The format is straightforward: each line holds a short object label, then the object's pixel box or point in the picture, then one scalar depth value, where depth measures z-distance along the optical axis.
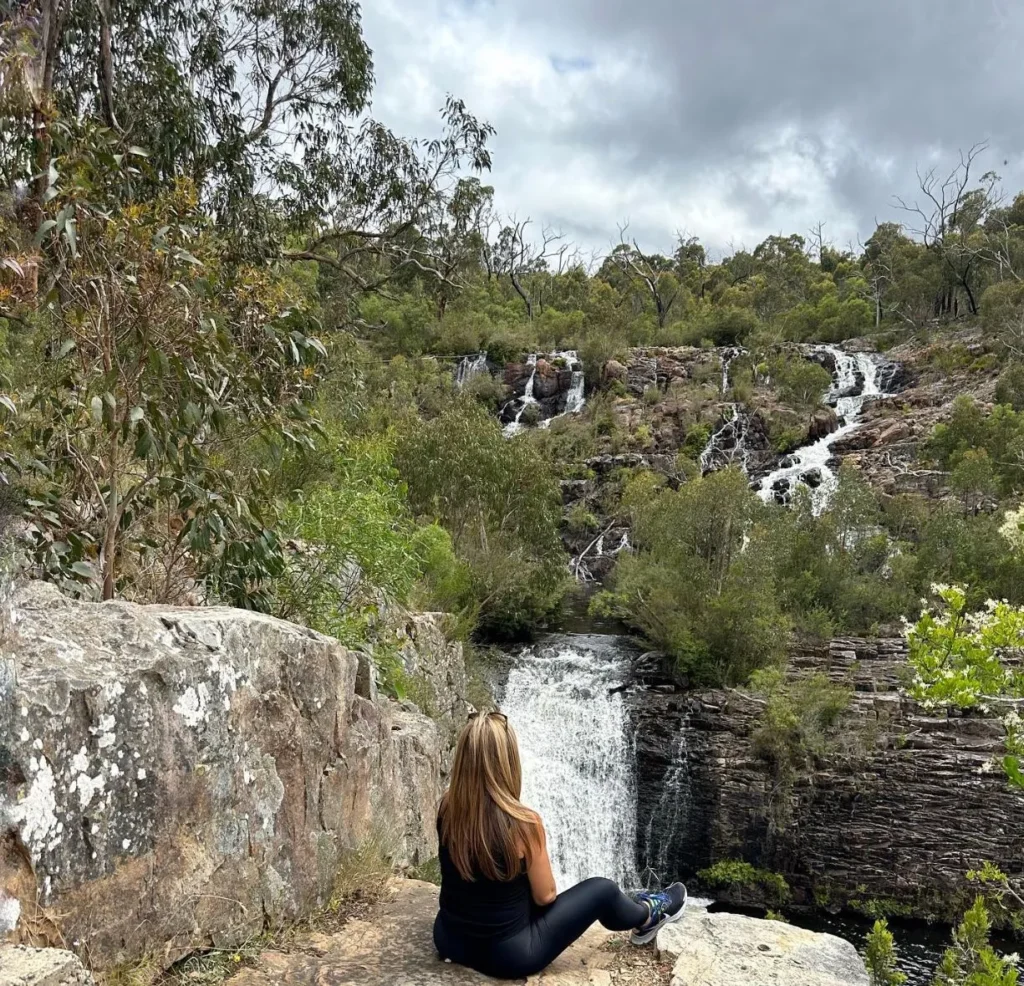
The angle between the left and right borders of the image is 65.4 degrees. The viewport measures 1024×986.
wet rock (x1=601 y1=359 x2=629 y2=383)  38.22
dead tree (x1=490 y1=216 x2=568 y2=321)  50.25
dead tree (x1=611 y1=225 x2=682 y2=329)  50.03
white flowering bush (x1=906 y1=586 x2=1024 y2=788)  5.94
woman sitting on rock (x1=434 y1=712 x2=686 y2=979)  3.34
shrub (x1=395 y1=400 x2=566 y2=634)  18.14
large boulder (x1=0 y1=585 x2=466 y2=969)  2.80
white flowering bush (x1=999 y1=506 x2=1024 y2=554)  9.77
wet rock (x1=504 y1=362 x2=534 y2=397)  38.22
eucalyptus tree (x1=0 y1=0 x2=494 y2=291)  9.20
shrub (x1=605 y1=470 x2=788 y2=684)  15.88
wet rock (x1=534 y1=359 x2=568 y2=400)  38.09
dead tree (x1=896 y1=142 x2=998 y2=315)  40.53
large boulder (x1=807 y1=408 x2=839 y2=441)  31.50
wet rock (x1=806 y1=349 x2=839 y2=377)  36.88
